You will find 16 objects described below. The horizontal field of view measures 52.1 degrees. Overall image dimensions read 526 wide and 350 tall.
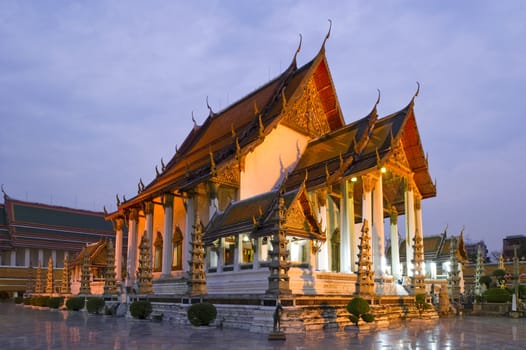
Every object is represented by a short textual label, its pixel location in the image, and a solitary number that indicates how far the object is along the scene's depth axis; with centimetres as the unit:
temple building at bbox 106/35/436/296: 1783
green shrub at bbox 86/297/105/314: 2330
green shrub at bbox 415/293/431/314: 1958
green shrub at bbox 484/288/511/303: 2536
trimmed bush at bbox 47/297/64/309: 2961
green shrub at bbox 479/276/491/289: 3493
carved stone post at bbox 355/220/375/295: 1677
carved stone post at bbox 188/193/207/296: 1703
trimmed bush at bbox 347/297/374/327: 1495
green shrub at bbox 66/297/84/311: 2673
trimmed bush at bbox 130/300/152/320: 1881
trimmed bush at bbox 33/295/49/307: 3125
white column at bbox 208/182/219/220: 2186
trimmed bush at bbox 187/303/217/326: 1475
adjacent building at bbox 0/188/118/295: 4953
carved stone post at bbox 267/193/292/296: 1384
